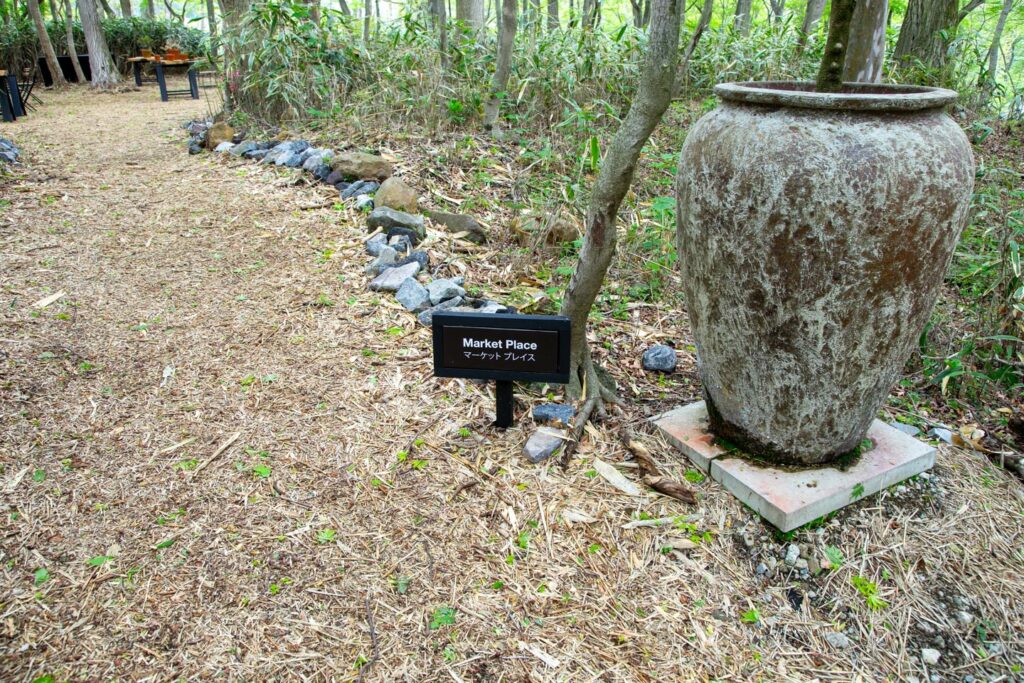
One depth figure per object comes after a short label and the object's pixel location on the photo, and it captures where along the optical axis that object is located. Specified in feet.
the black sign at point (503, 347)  7.98
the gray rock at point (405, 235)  13.18
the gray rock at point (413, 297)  11.21
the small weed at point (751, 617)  6.73
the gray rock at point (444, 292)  11.19
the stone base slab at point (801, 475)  7.39
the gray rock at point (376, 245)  12.87
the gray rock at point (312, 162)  16.81
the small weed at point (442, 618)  6.41
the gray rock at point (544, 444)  8.32
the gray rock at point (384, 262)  12.29
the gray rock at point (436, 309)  10.93
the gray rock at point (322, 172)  16.49
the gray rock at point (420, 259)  12.36
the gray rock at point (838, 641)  6.61
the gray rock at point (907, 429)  9.11
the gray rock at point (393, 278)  11.76
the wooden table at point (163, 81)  34.32
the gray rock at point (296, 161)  17.48
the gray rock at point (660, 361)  10.53
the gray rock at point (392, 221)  13.53
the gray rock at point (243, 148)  19.08
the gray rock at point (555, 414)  8.82
